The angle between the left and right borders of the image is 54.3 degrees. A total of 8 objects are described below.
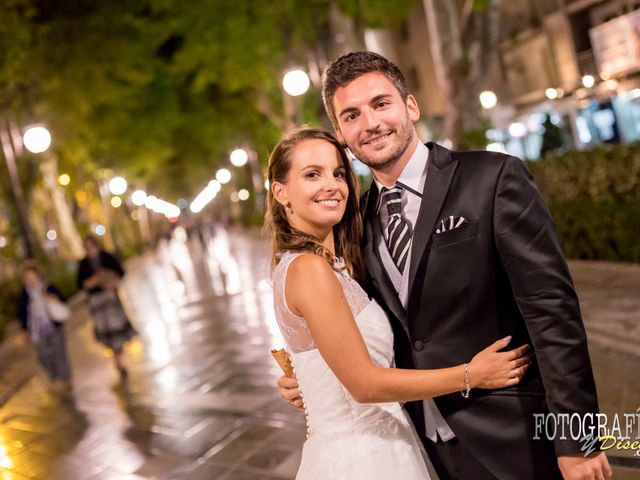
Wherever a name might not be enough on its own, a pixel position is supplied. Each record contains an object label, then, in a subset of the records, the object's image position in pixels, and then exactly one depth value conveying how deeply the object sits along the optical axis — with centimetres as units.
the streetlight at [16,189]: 1412
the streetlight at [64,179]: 3222
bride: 210
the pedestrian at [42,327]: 964
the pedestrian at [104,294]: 979
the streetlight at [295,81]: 1327
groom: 198
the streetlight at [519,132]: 3002
